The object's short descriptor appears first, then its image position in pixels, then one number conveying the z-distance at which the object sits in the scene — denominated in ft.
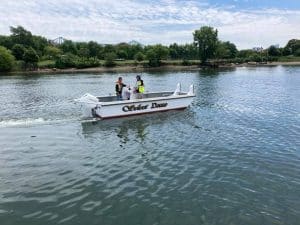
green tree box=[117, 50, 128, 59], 368.28
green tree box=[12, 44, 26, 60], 282.47
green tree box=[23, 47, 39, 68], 265.42
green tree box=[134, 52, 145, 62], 330.60
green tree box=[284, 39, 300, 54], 426.32
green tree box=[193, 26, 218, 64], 338.03
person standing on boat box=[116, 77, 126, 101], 61.68
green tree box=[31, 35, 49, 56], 339.15
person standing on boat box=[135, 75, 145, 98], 63.09
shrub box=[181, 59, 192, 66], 321.47
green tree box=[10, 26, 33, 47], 336.93
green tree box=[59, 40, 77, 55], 360.00
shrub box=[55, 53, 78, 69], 277.05
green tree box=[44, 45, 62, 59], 332.53
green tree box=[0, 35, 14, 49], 325.65
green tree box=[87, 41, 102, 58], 356.18
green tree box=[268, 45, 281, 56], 418.06
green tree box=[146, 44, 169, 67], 318.22
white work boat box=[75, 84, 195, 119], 56.04
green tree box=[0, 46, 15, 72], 243.14
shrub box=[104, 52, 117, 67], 298.81
